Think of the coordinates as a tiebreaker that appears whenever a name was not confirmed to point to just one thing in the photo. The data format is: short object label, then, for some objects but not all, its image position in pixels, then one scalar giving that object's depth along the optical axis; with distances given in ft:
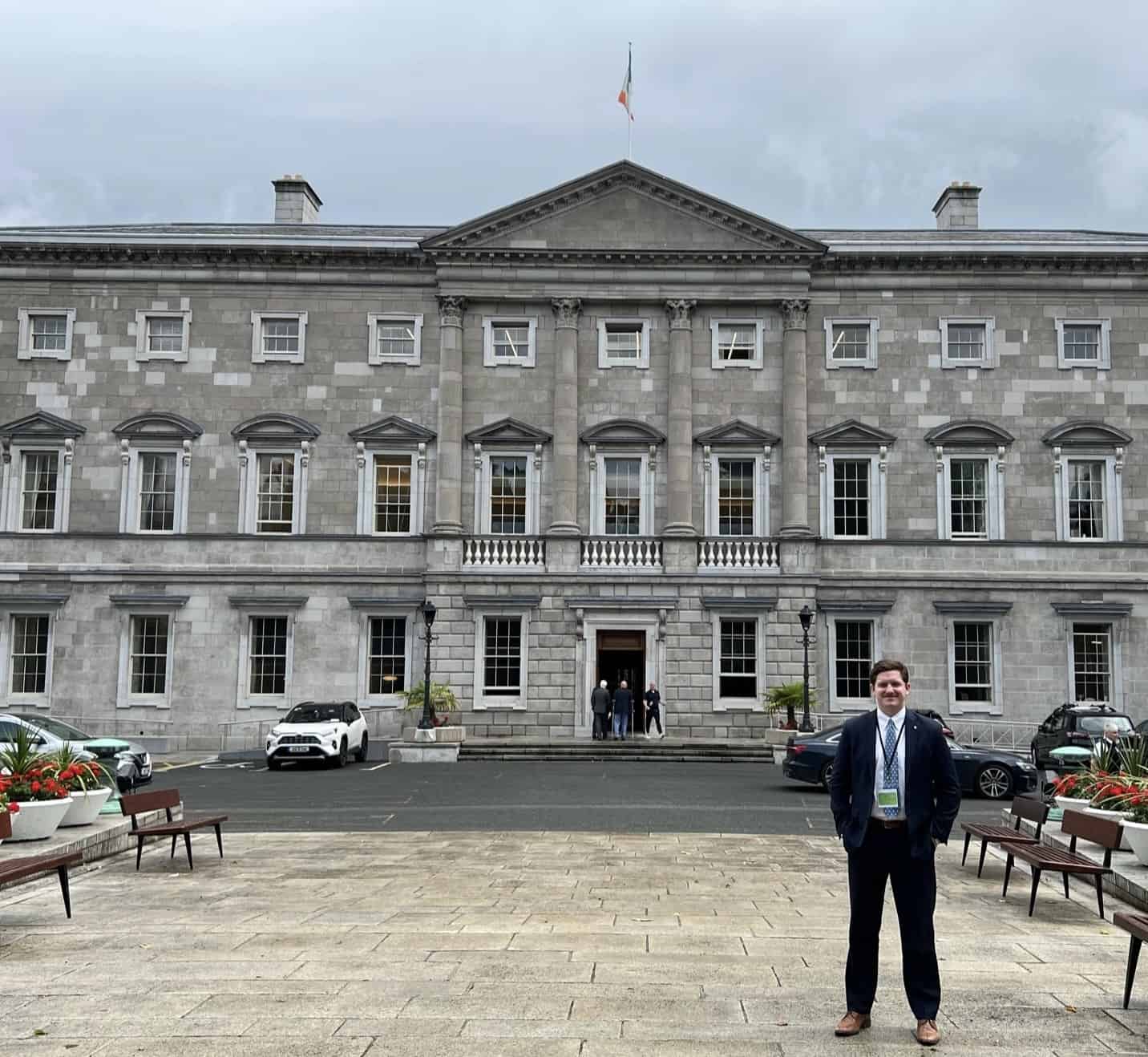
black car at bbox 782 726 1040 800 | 76.54
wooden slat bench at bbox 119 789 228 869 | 46.55
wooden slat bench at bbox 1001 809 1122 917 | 38.24
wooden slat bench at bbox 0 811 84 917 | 34.06
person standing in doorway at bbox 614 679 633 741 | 113.09
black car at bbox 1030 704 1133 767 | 91.71
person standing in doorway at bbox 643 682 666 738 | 114.52
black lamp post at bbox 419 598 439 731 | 106.52
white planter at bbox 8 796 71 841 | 45.34
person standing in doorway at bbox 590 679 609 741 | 113.50
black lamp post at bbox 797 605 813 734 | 105.91
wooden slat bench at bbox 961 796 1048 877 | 44.57
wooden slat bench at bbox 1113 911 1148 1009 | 26.18
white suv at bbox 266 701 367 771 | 97.30
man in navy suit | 24.66
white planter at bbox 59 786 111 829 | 49.70
